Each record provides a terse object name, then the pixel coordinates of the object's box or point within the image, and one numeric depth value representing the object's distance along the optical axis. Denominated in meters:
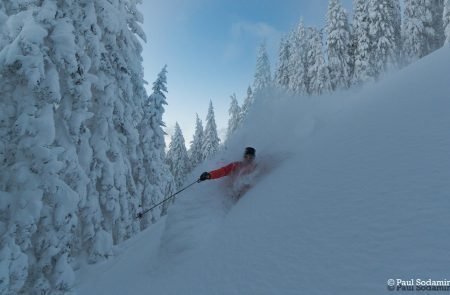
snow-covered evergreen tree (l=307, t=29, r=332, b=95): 35.75
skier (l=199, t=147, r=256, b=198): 7.55
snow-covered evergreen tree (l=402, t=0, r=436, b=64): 32.19
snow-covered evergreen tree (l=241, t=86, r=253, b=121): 57.13
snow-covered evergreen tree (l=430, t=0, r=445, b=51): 34.38
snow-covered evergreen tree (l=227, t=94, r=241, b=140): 60.06
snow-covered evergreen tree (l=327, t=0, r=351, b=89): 35.16
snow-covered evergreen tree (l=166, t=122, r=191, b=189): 48.09
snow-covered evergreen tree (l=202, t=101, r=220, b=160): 51.12
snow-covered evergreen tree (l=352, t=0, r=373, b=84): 31.33
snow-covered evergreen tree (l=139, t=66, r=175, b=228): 20.75
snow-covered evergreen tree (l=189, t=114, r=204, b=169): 52.56
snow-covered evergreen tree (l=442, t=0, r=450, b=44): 27.38
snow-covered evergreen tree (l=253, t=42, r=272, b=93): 58.34
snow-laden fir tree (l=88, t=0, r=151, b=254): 11.82
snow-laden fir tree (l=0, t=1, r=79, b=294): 6.94
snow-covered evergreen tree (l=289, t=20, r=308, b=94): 41.19
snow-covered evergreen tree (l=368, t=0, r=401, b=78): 31.22
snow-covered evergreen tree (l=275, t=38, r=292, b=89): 50.00
